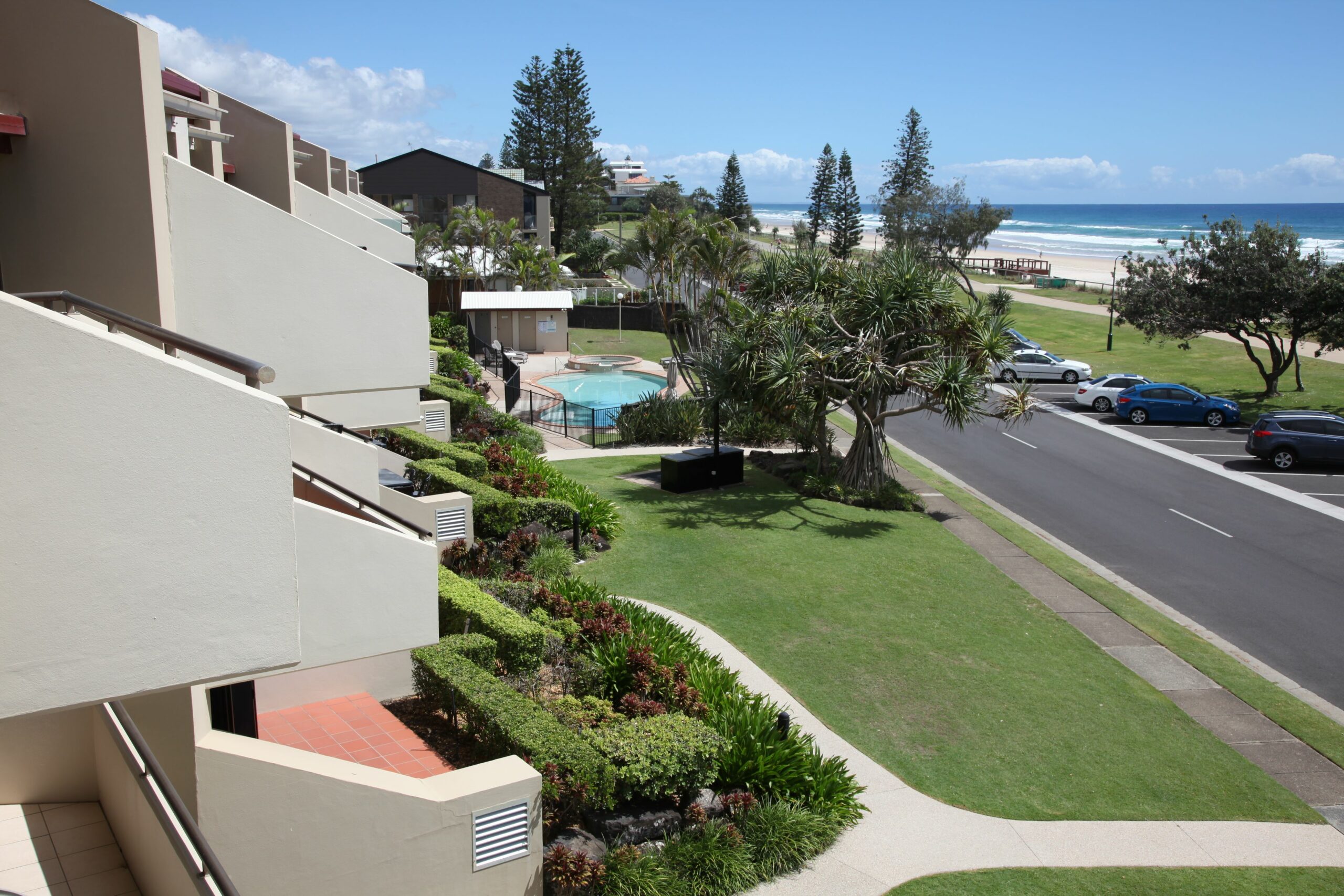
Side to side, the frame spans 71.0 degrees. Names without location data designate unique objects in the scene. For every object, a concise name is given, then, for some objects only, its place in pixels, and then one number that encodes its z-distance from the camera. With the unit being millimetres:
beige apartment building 4215
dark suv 27703
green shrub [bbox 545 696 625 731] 10508
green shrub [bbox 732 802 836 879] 9195
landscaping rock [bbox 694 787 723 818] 9891
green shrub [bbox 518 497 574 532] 17547
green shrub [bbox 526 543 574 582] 15898
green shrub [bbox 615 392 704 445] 29594
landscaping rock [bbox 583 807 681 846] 9094
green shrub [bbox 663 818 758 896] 8812
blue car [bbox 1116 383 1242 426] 35438
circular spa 43844
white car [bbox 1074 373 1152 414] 37688
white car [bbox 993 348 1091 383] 44094
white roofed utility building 46163
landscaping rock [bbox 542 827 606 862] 8766
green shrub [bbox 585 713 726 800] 9305
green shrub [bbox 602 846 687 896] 8469
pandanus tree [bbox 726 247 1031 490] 22219
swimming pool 33188
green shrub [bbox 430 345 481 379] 33094
